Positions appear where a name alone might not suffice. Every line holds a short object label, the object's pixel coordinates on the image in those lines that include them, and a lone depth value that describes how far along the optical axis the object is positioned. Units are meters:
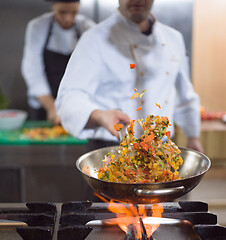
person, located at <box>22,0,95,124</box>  2.53
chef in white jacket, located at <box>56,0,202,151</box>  1.32
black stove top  0.92
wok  0.83
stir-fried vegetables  0.96
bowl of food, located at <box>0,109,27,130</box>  2.59
